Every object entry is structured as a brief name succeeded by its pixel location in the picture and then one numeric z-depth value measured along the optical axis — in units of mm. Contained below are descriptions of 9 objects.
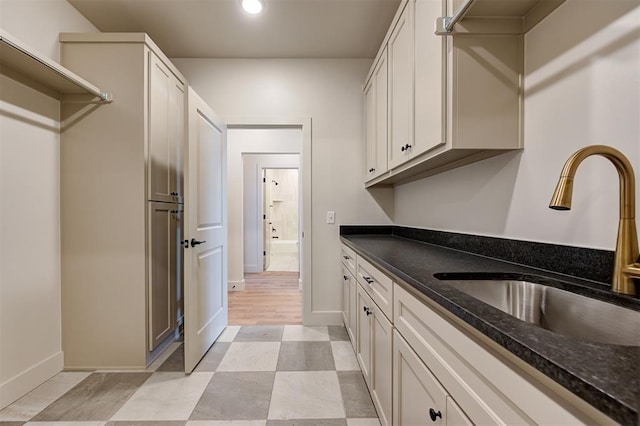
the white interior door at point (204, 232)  1954
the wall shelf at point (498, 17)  1092
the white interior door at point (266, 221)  5259
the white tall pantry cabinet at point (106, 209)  1951
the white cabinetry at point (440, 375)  462
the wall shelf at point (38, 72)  1363
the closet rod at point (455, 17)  985
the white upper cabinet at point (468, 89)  1172
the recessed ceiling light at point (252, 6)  1986
